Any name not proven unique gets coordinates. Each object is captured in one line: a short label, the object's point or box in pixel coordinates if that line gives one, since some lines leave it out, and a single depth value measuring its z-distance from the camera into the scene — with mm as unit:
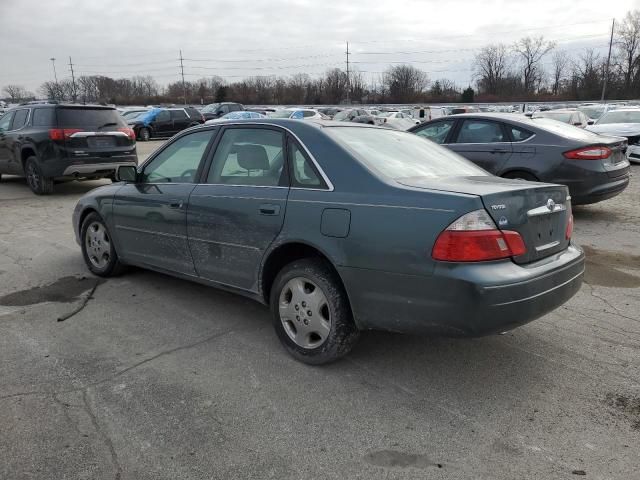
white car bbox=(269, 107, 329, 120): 26203
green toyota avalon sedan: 2834
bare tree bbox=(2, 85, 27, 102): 90400
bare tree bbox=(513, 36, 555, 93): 80500
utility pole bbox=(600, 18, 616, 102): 61144
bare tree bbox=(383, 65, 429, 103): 76750
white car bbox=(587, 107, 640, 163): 14320
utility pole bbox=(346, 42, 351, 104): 73625
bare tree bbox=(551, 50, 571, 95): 77306
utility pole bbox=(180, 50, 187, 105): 79512
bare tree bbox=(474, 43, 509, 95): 83500
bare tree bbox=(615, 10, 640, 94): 65938
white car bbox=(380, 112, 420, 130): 27328
